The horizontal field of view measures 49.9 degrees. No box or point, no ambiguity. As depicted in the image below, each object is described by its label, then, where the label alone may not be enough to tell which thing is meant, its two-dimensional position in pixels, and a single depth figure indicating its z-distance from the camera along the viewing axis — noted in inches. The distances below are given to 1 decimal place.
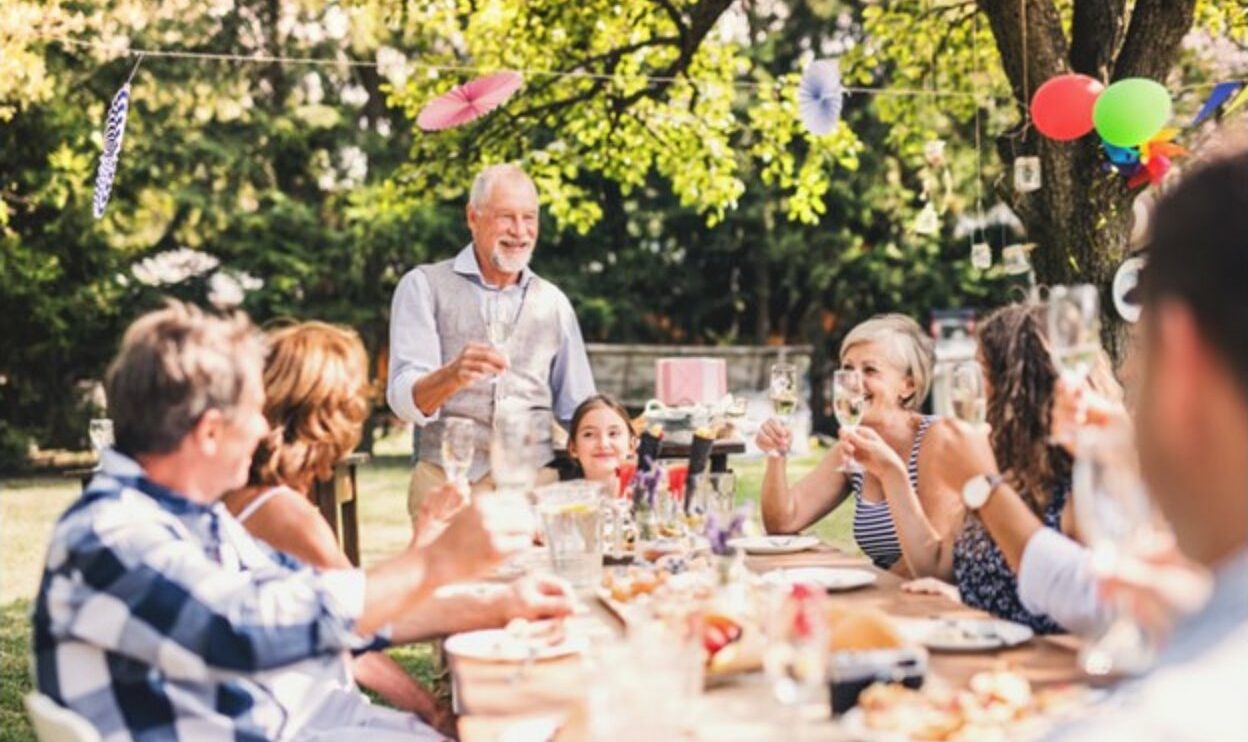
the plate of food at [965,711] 70.7
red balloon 208.5
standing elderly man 178.4
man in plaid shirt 76.8
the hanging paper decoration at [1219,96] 232.5
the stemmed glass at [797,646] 63.6
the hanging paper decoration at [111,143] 265.1
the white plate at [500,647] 95.5
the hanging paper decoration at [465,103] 246.3
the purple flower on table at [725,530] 116.2
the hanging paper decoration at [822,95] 276.2
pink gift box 317.7
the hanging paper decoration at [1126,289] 223.9
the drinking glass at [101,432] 223.3
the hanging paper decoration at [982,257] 258.8
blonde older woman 155.0
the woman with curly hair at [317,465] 105.1
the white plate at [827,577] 117.8
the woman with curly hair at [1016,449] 102.8
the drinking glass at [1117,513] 63.0
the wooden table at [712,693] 76.0
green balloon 199.2
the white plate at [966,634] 91.7
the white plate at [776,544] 142.0
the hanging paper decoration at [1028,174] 230.8
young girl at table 165.3
